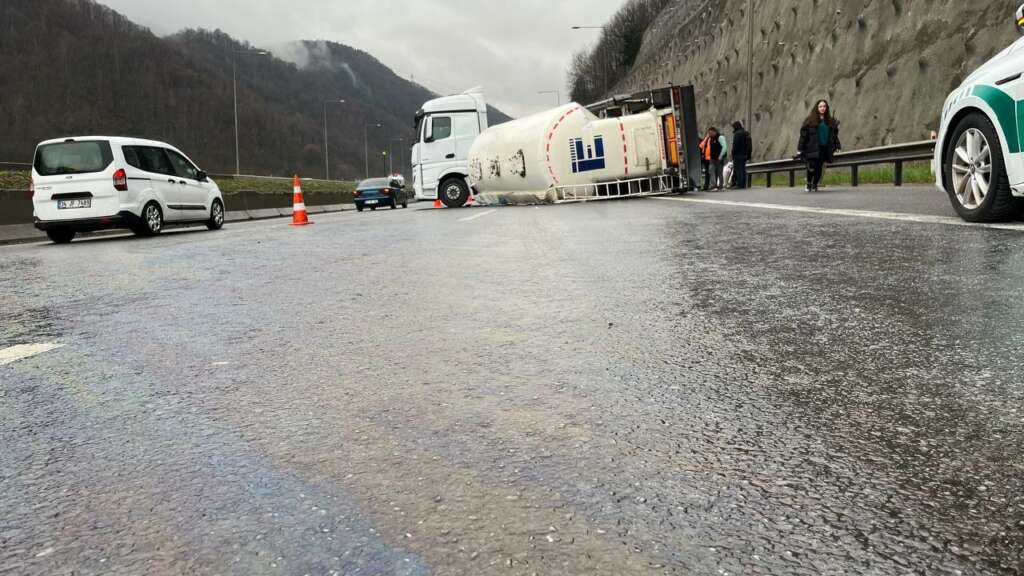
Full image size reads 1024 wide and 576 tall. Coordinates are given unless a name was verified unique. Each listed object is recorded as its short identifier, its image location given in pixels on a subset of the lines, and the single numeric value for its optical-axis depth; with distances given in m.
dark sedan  35.25
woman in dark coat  17.06
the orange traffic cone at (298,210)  15.96
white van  13.89
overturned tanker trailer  21.84
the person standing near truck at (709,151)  23.94
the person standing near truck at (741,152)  23.00
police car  6.41
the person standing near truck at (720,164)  24.28
